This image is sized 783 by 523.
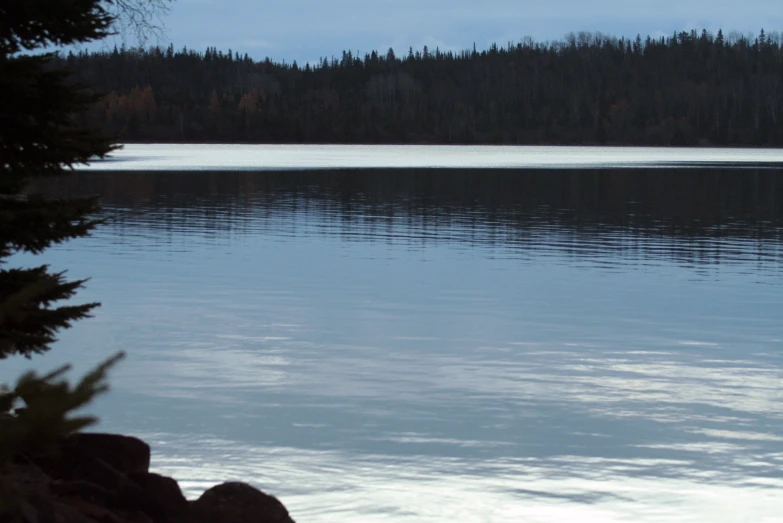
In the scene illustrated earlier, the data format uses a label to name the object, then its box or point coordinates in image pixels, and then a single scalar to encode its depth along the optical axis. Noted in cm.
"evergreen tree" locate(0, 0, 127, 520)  1461
